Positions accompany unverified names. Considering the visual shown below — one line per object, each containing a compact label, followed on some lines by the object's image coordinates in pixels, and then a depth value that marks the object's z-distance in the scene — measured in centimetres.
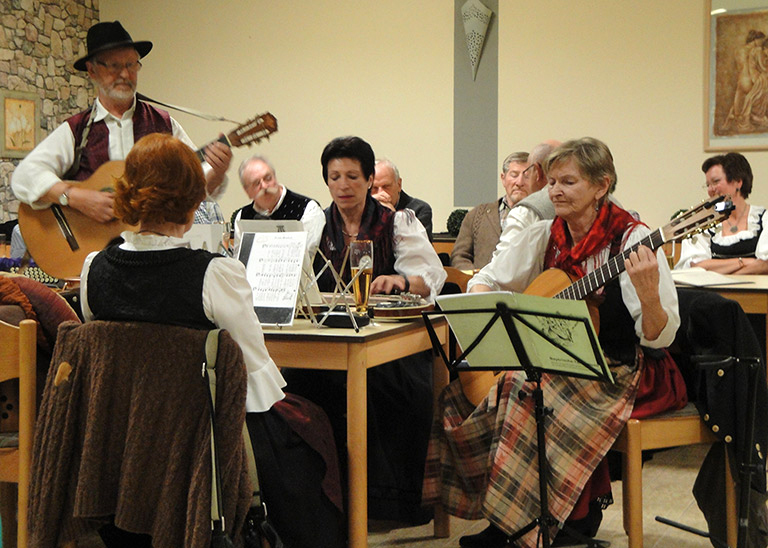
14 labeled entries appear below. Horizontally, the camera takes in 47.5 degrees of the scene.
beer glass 266
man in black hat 335
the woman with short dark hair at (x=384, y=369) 311
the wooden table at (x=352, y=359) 236
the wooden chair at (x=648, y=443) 256
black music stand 216
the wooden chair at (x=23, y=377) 220
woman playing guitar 257
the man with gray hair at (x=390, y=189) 550
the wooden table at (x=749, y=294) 365
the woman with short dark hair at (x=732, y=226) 504
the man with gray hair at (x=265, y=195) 518
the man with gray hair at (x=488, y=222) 526
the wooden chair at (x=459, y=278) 412
